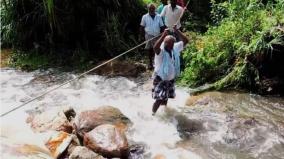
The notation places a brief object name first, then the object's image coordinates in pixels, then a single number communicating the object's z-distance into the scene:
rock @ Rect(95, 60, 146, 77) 9.23
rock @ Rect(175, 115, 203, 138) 6.59
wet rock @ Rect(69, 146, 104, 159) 5.71
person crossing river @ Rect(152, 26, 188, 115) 6.54
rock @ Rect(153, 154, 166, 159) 5.98
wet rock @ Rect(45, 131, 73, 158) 5.98
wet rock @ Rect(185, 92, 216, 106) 7.52
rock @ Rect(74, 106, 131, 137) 6.44
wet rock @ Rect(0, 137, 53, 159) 5.51
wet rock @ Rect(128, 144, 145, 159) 6.04
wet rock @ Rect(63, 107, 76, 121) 7.06
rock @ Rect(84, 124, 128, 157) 5.87
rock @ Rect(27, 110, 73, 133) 6.62
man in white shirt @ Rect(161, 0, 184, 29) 8.39
